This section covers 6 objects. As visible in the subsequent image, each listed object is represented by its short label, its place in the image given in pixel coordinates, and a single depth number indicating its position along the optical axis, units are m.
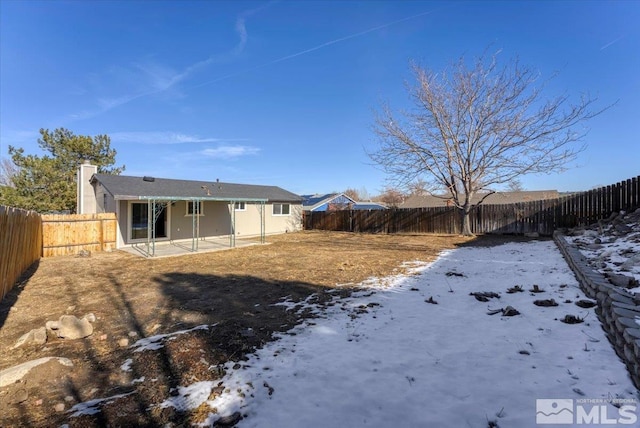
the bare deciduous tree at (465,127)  13.42
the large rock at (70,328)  3.76
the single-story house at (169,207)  12.83
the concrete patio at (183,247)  10.95
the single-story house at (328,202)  31.93
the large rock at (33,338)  3.60
